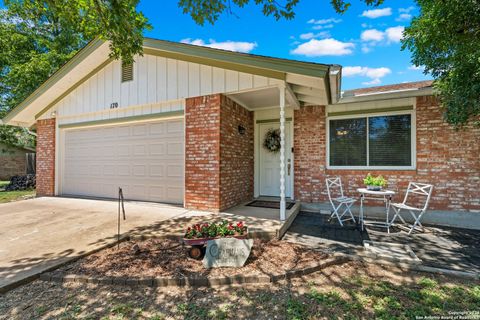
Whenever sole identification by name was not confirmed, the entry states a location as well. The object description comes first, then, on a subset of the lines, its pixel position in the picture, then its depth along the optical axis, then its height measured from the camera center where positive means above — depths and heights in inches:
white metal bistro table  168.0 -34.9
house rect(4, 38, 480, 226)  191.8 +29.6
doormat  215.8 -43.8
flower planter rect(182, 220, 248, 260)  117.1 -40.6
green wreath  253.4 +23.2
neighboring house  573.6 +0.1
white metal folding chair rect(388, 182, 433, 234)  163.0 -33.4
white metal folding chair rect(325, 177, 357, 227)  181.9 -32.3
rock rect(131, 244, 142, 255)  122.8 -50.1
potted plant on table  177.8 -17.7
